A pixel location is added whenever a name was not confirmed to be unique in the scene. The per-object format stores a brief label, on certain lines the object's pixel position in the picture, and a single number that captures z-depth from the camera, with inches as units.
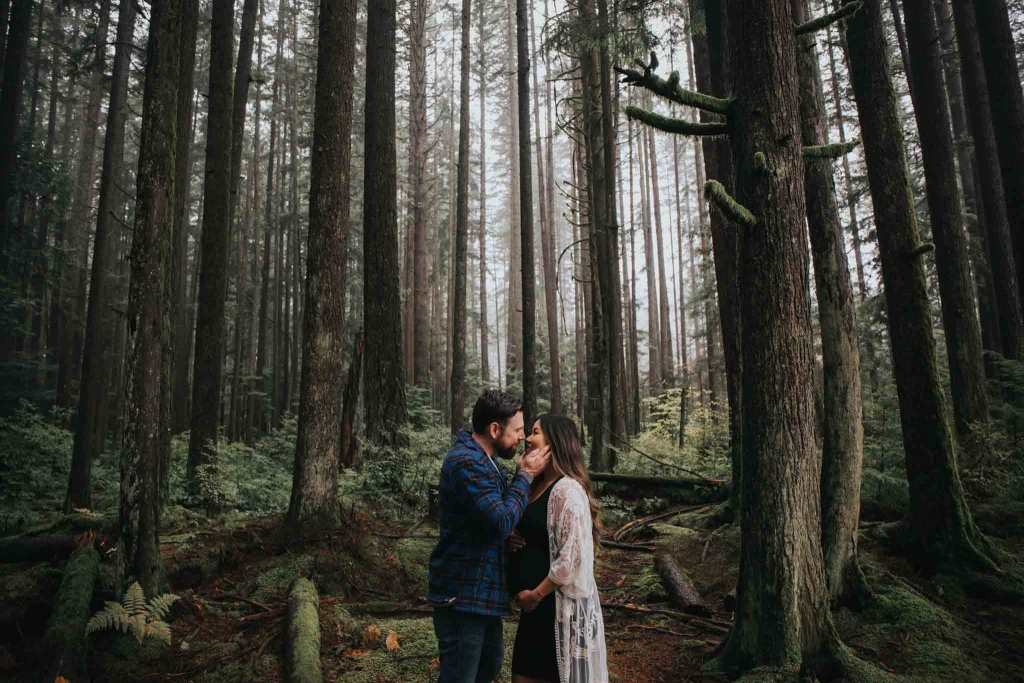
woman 118.5
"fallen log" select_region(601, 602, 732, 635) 217.8
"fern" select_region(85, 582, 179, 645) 192.7
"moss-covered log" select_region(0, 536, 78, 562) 253.8
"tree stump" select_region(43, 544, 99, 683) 169.9
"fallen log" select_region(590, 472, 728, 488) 402.3
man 116.5
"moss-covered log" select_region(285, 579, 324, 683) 173.9
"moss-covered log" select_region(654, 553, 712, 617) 239.1
